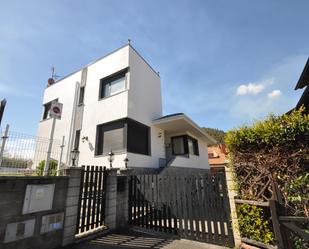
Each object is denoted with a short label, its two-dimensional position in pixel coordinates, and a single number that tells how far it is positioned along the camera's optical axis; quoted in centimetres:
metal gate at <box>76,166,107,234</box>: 422
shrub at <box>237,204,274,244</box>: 305
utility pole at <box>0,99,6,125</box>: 361
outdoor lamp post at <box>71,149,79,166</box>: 451
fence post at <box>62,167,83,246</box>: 373
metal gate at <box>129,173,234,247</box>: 387
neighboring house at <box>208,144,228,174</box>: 2146
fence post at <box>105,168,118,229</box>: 471
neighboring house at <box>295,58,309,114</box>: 628
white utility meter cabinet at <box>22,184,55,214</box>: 322
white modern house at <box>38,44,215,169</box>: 875
